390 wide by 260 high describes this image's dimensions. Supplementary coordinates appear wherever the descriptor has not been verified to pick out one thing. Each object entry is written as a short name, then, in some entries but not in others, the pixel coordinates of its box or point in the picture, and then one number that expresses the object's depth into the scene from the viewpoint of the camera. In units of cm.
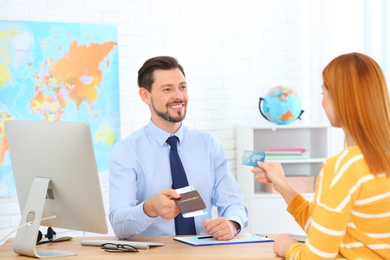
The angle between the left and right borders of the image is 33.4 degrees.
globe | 496
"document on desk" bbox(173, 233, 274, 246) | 265
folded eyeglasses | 254
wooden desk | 242
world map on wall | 440
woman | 196
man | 302
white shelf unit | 496
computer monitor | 247
